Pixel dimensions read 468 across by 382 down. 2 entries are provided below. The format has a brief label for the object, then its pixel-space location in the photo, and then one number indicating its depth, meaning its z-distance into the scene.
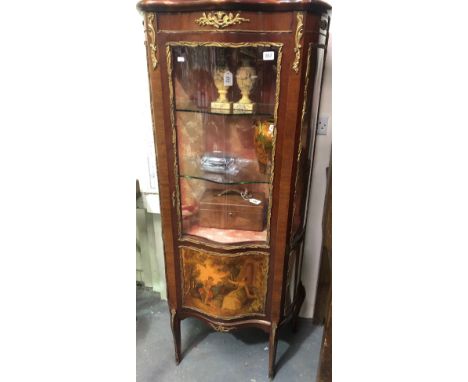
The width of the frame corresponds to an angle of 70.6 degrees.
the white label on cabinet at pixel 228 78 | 1.30
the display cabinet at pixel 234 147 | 1.08
